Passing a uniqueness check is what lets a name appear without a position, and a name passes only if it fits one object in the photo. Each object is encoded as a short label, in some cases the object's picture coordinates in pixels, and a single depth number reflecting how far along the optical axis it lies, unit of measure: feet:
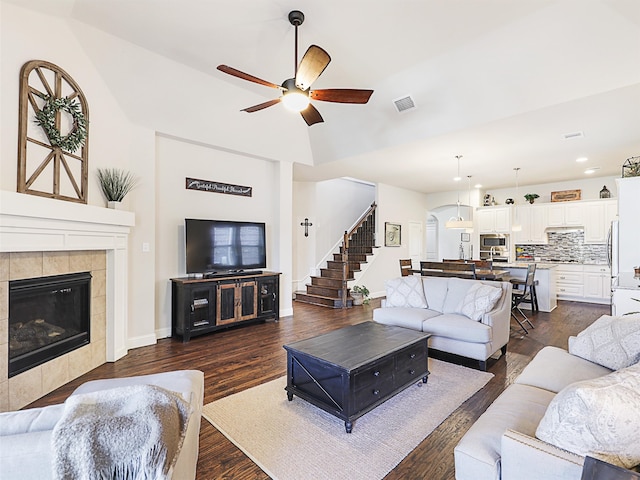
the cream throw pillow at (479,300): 11.48
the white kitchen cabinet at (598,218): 22.89
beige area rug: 6.28
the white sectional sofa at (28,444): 3.08
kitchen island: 19.90
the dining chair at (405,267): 19.75
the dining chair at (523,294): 17.08
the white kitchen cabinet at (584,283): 22.65
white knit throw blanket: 3.01
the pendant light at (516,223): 24.49
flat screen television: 14.94
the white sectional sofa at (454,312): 10.93
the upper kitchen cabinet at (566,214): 24.22
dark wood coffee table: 7.43
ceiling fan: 8.73
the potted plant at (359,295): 22.49
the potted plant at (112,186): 12.04
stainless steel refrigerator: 14.03
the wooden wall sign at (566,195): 25.01
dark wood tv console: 14.10
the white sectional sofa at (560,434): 3.51
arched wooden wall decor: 9.10
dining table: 16.47
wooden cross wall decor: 25.30
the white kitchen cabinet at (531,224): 26.09
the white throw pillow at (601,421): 3.49
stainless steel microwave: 27.99
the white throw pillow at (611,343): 6.79
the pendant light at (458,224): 18.93
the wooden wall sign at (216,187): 15.62
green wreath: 9.64
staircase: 22.08
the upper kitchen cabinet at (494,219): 27.27
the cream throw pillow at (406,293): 13.52
